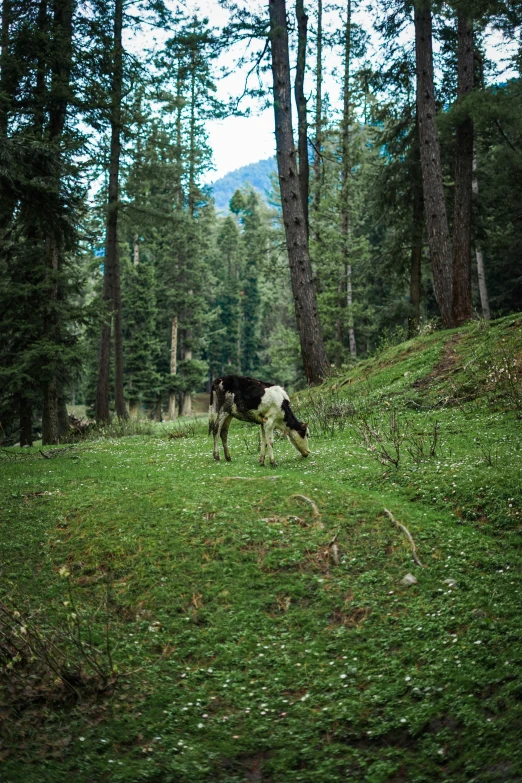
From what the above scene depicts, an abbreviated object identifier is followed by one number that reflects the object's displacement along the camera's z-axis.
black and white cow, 11.13
